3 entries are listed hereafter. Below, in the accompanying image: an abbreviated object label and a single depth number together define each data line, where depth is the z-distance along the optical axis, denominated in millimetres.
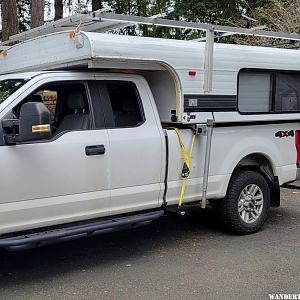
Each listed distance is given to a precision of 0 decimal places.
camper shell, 4906
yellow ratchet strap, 5480
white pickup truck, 4445
